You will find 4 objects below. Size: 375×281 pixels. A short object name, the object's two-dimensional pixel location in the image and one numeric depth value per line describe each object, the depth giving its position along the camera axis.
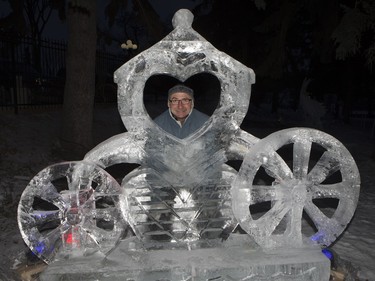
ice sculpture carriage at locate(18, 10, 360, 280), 2.51
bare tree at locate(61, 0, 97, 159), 6.75
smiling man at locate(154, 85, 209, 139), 3.05
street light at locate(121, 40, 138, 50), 15.43
